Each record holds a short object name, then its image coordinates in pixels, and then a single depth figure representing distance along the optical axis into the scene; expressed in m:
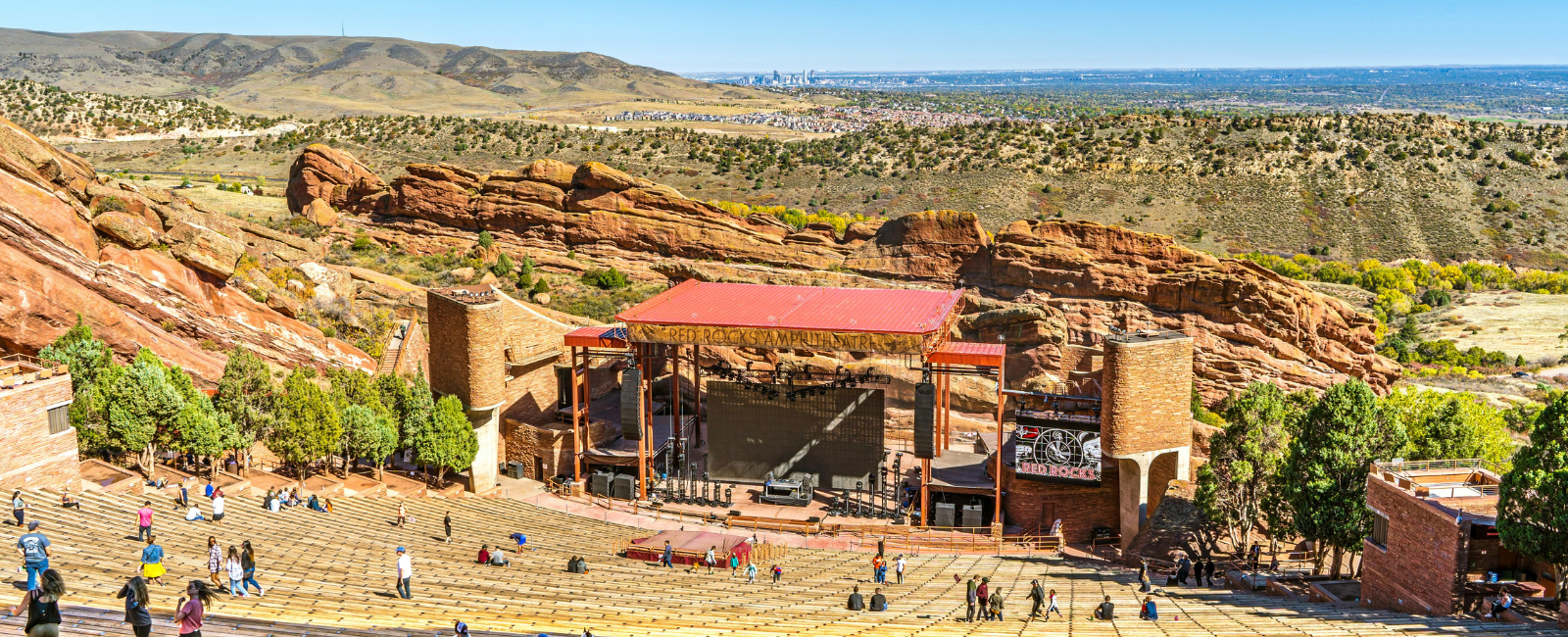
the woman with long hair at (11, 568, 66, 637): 15.20
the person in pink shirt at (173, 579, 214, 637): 16.16
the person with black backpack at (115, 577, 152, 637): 16.03
